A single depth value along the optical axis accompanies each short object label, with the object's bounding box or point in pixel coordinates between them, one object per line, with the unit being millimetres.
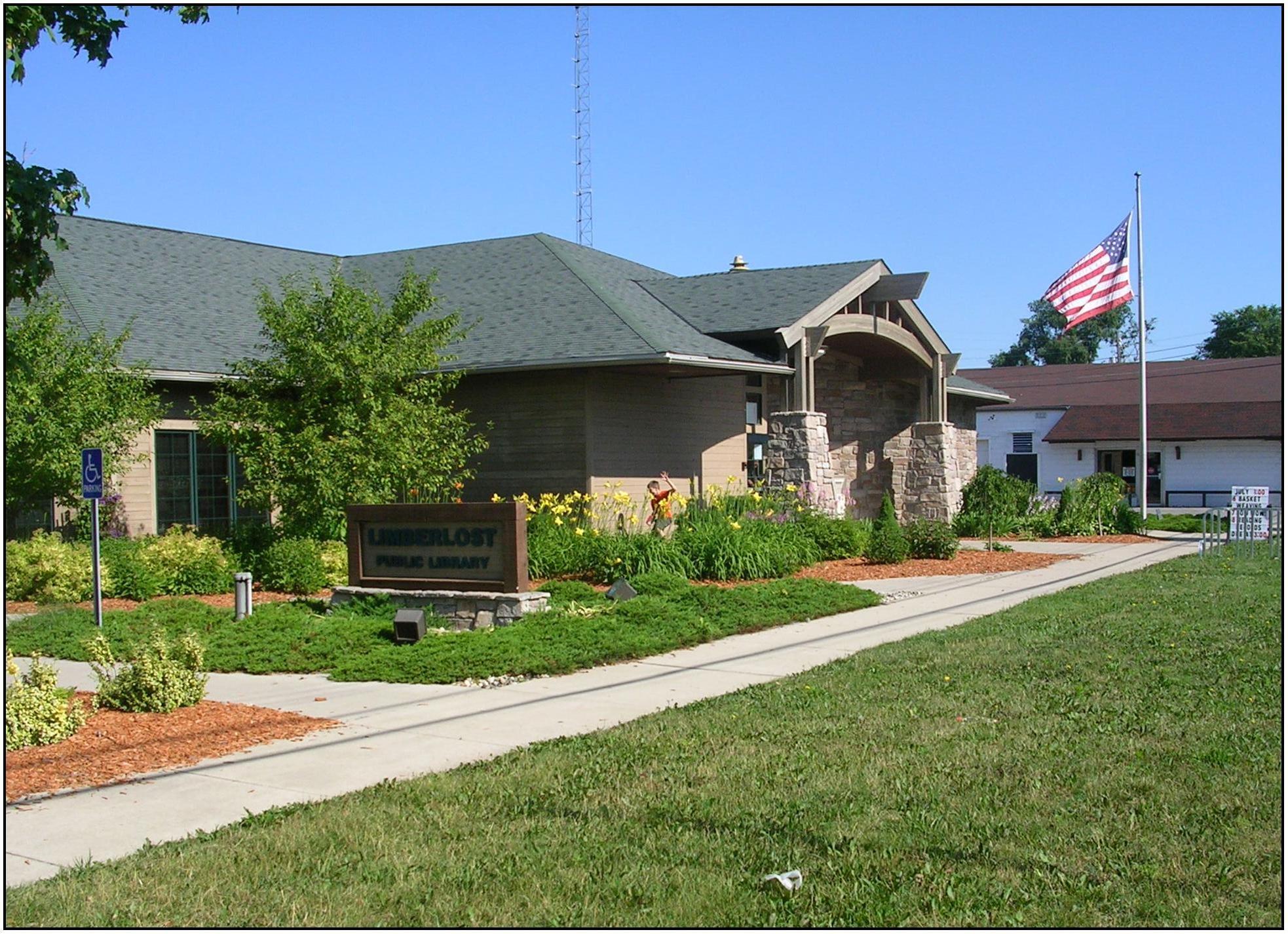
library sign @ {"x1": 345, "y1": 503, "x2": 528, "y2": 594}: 12789
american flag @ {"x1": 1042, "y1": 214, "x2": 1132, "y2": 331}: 29344
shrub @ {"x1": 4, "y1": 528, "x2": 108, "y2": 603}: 15141
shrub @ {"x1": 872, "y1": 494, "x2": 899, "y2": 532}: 19998
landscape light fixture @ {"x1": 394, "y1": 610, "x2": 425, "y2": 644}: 11758
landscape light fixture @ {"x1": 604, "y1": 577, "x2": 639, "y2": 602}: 14555
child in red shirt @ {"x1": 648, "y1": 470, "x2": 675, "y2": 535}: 19531
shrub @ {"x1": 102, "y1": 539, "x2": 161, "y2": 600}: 15586
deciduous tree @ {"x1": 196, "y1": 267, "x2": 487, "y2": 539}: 16641
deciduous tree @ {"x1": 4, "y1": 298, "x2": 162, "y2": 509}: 14844
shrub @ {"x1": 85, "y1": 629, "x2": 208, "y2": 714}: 8891
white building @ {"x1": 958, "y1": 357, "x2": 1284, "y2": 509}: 42000
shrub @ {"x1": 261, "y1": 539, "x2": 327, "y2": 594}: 16562
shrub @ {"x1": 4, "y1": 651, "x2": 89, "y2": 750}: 7773
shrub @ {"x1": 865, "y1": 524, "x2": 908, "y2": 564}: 19656
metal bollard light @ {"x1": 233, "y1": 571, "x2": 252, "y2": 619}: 13320
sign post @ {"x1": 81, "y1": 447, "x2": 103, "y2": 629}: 12672
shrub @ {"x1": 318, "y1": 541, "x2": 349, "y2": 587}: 16859
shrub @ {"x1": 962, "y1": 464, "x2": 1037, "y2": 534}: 27719
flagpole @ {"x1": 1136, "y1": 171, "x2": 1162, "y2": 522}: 30159
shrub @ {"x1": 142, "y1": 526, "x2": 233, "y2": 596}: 16234
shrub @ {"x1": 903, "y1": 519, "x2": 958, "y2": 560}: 20672
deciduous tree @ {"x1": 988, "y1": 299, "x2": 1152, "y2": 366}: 89375
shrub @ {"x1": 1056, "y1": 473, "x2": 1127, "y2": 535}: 28188
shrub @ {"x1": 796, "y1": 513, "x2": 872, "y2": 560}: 20766
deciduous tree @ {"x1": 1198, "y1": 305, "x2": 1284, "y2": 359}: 75688
